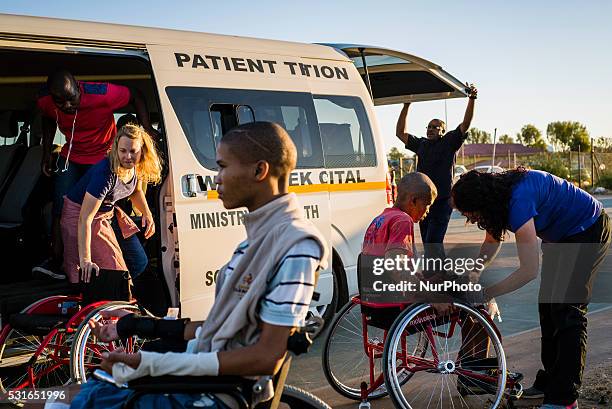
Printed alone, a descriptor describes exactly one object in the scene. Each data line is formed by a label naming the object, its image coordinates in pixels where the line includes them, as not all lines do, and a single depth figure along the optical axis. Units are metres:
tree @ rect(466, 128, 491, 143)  100.81
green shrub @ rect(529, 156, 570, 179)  37.50
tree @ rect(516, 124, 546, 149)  96.93
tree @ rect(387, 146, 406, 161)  60.50
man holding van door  8.51
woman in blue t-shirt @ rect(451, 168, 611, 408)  4.41
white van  5.86
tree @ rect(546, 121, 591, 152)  85.06
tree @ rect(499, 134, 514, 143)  107.35
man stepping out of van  6.21
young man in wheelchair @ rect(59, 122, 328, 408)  2.58
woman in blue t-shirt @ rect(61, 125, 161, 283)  5.35
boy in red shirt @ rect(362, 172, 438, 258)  4.80
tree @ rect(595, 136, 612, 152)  41.06
